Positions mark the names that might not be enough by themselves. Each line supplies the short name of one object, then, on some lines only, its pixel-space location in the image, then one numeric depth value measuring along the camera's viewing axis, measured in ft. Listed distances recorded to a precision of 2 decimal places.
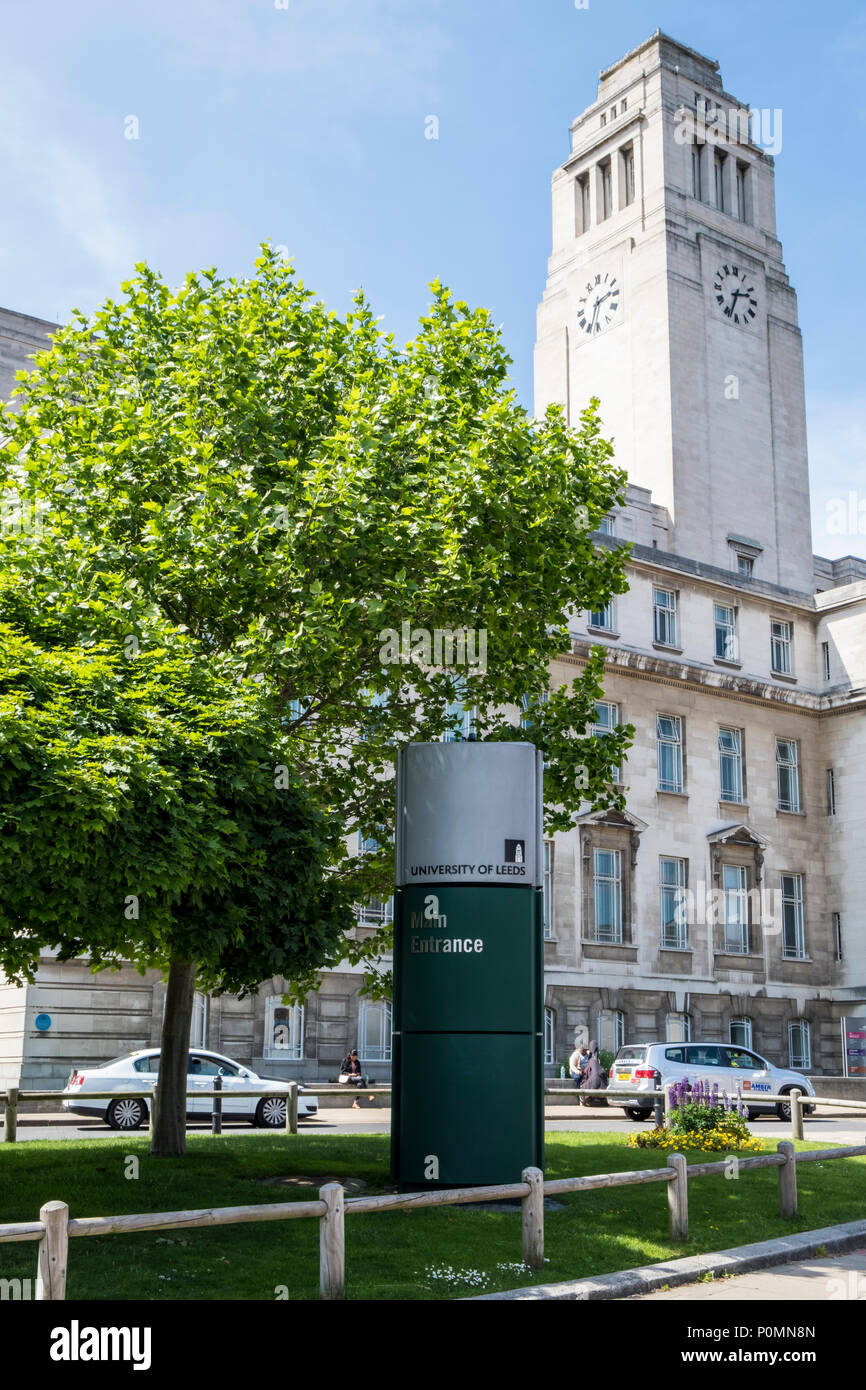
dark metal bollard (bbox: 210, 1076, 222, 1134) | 81.23
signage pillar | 45.88
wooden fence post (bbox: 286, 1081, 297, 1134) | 79.36
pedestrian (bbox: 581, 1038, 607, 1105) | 125.70
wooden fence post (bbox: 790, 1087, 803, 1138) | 78.02
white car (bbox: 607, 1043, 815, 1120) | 106.73
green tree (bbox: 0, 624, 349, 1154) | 36.91
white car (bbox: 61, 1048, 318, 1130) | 90.38
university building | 138.21
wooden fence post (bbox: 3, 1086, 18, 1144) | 69.87
